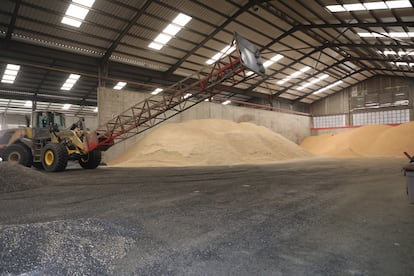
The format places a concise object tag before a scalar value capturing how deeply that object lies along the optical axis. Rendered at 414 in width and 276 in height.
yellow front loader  10.52
